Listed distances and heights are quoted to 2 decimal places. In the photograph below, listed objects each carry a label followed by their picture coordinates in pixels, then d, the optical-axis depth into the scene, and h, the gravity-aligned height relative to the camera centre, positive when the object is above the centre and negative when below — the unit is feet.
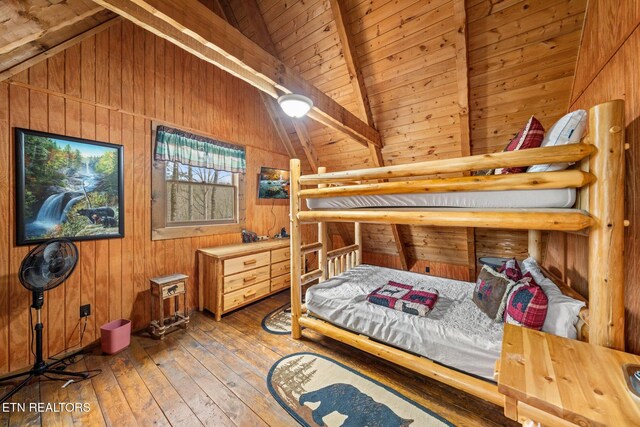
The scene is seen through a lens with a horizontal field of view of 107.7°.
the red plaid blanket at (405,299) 6.40 -2.59
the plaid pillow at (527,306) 4.65 -2.00
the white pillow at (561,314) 4.33 -2.00
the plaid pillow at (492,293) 5.70 -2.15
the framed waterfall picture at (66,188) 6.52 +0.70
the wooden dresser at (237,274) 9.70 -2.88
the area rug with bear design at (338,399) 5.15 -4.62
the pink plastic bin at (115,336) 7.39 -4.05
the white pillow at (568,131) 4.29 +1.46
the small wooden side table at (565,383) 2.31 -1.97
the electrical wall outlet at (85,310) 7.58 -3.25
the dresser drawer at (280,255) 11.86 -2.32
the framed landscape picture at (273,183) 13.26 +1.60
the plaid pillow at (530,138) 5.13 +1.60
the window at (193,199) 9.41 +0.50
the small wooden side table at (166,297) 8.38 -3.52
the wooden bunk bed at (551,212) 3.53 -0.04
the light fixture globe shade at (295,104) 6.86 +3.22
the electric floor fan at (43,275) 6.00 -1.71
